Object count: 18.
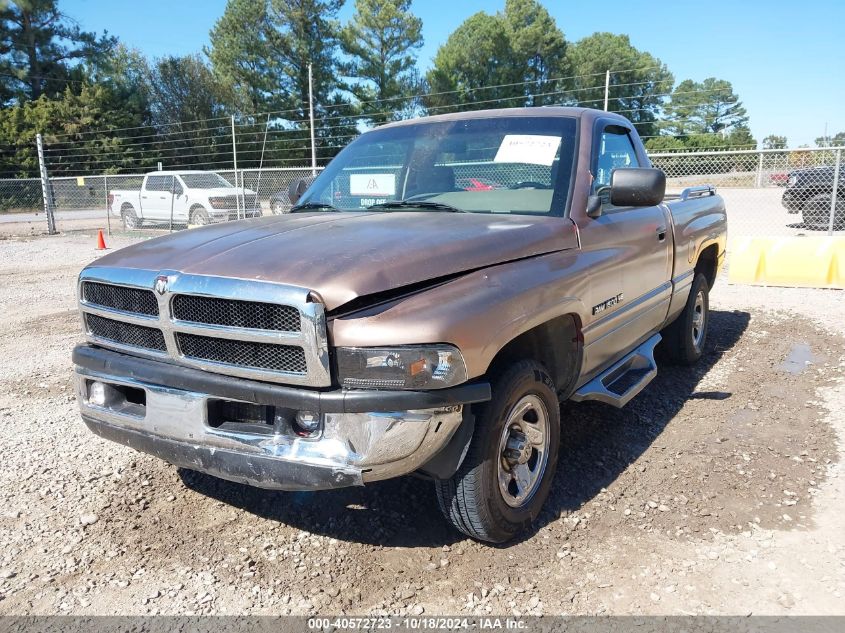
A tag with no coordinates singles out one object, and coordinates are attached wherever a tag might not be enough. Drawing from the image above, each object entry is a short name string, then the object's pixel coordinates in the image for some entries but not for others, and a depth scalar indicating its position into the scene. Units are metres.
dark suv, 12.68
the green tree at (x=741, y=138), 61.20
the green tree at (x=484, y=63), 47.06
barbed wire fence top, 13.26
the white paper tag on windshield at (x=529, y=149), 3.53
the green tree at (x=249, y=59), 40.84
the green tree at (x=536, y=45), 49.34
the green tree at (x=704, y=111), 66.25
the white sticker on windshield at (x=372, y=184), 3.75
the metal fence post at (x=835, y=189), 10.34
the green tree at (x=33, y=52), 38.88
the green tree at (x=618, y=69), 48.06
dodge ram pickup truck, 2.26
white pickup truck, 15.99
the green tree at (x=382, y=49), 41.16
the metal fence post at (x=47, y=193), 18.52
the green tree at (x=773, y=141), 61.06
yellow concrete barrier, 8.41
